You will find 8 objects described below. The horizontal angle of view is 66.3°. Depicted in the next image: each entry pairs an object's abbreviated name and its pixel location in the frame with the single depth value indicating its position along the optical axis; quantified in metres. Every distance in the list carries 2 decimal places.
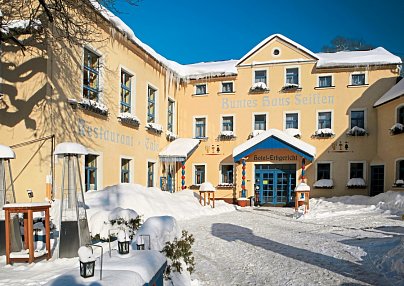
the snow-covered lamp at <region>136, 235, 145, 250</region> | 3.60
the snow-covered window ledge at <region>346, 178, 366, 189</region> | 15.34
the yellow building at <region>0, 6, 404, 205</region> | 11.55
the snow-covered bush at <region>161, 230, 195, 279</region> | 4.04
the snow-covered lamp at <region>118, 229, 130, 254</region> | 3.03
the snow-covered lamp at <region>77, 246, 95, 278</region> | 2.25
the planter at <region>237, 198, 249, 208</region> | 15.52
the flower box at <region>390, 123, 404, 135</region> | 13.66
